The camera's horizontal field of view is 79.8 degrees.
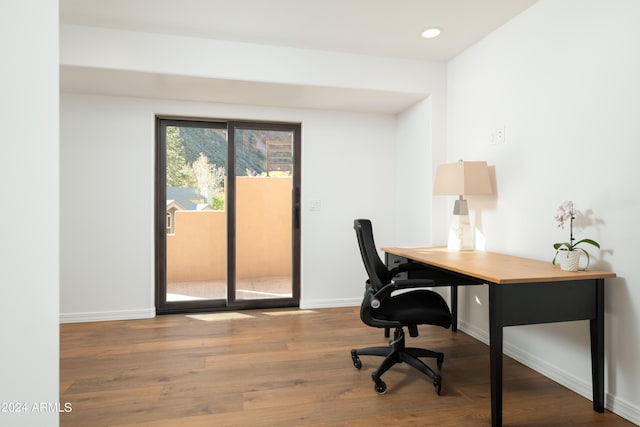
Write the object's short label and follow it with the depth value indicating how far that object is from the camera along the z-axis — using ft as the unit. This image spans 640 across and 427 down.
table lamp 9.12
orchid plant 6.85
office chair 7.21
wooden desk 6.05
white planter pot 6.64
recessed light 9.54
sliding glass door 12.69
